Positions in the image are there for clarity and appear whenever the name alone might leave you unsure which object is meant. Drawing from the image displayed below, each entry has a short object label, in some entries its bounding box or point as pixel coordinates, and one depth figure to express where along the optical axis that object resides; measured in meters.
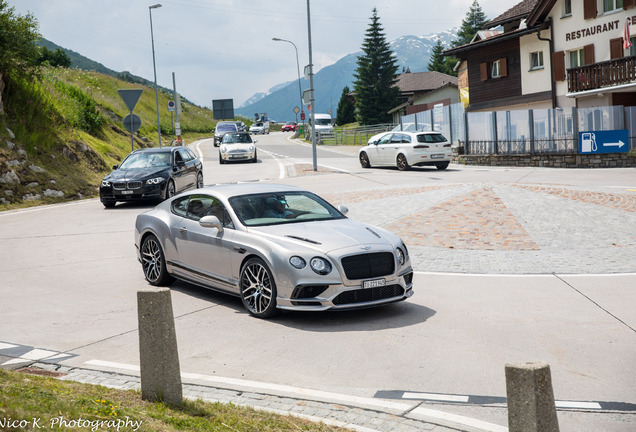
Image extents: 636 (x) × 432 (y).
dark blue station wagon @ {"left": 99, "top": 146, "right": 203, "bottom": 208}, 20.89
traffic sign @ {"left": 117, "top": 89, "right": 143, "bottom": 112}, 26.74
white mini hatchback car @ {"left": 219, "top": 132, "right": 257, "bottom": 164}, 39.22
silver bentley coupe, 7.73
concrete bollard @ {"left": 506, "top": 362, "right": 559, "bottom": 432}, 3.67
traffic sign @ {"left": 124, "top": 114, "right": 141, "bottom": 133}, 28.20
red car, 102.54
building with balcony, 36.62
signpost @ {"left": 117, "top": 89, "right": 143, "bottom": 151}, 26.77
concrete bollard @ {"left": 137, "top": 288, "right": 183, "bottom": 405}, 4.84
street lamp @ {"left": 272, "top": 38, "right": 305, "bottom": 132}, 69.41
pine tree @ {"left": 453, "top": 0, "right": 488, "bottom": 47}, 103.81
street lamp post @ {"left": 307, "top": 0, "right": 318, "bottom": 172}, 31.78
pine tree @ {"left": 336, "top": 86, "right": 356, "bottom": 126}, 104.69
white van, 72.19
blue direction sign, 30.73
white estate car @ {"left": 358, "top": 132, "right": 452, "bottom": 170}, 30.41
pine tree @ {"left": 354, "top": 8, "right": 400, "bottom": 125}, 82.06
